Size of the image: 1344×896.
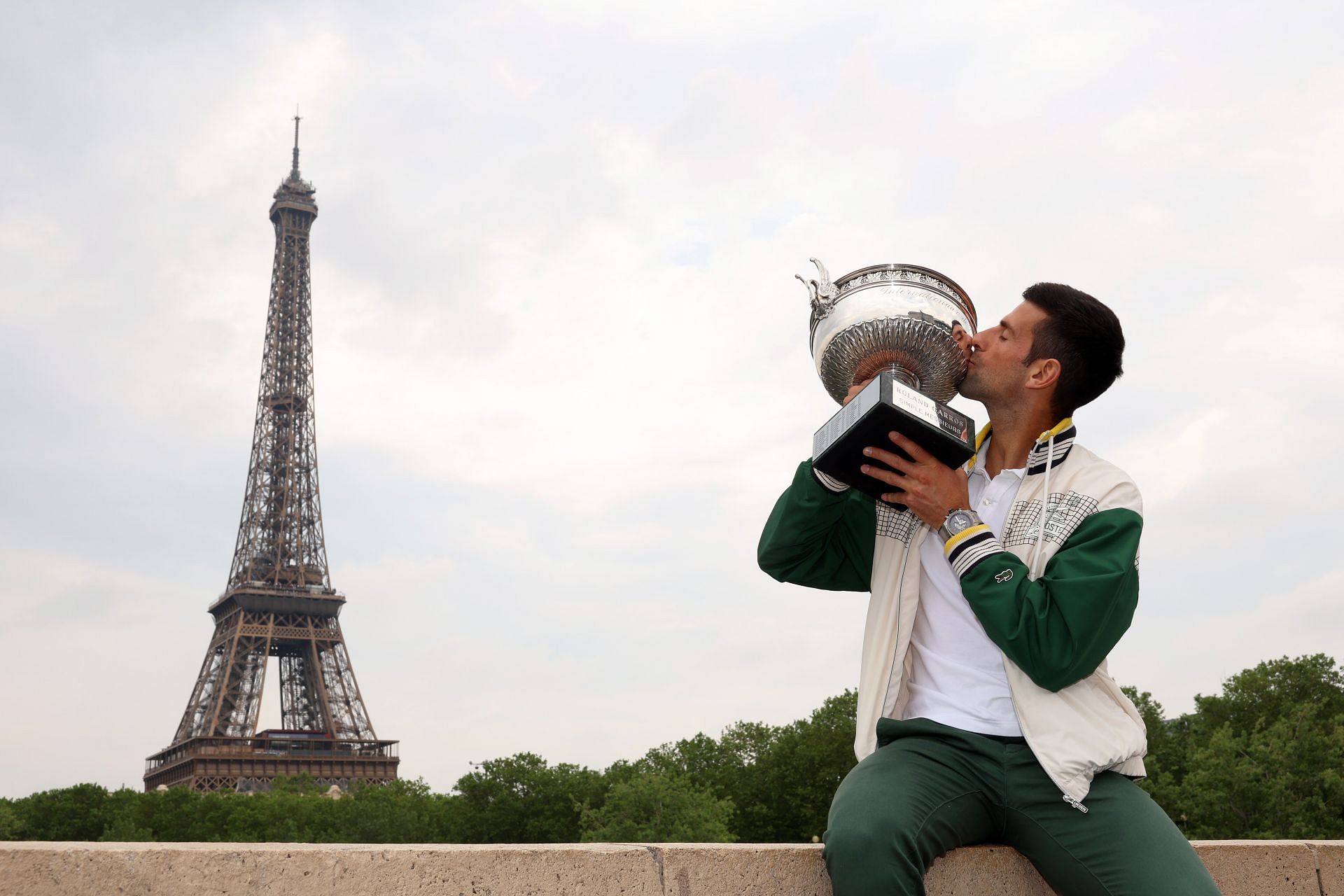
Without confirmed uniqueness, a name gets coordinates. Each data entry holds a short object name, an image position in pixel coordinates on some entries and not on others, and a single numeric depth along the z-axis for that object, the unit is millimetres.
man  2941
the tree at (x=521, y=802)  41312
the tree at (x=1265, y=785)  29516
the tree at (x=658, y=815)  35156
